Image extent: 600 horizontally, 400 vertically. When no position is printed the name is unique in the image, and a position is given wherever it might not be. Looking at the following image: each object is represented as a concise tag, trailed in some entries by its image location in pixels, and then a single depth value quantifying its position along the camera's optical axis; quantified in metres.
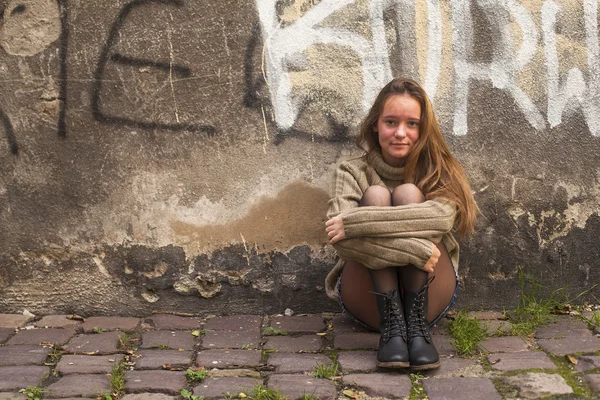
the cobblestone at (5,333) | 3.91
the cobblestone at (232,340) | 3.84
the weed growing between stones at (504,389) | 3.23
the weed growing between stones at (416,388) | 3.25
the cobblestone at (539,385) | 3.23
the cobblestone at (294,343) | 3.81
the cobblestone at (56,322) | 4.12
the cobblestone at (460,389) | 3.22
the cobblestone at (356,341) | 3.81
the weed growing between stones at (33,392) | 3.22
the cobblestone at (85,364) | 3.50
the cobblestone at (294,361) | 3.54
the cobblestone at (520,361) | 3.51
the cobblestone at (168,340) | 3.84
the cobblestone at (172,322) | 4.10
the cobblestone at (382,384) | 3.29
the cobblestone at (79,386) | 3.27
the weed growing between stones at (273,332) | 4.01
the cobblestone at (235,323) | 4.10
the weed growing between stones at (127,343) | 3.80
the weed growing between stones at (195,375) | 3.43
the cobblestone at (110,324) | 4.07
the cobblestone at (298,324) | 4.07
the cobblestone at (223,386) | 3.27
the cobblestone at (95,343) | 3.77
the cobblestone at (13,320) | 4.11
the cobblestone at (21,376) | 3.35
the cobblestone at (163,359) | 3.58
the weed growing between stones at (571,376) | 3.23
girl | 3.56
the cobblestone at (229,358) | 3.61
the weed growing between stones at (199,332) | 4.00
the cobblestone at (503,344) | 3.74
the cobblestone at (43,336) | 3.88
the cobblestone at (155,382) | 3.31
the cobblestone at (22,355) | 3.62
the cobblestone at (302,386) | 3.25
